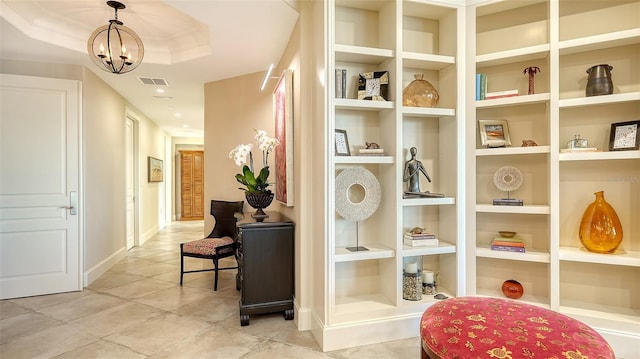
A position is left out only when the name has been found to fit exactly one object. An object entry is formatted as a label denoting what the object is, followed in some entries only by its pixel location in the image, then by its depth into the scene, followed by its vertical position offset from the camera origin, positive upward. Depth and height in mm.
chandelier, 2486 +1052
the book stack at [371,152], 2457 +206
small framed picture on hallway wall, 6730 +226
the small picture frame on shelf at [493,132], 2574 +377
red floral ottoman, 1266 -681
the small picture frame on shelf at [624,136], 2203 +291
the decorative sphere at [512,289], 2484 -879
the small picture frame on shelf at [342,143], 2451 +276
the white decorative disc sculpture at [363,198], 2387 -120
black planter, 2968 -201
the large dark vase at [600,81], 2246 +691
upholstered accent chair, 3670 -756
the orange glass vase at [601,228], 2207 -354
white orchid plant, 2965 +94
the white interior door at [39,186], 3352 -66
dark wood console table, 2709 -769
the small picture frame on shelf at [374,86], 2490 +737
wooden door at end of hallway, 9672 -114
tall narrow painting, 2896 +383
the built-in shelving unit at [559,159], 2281 +142
